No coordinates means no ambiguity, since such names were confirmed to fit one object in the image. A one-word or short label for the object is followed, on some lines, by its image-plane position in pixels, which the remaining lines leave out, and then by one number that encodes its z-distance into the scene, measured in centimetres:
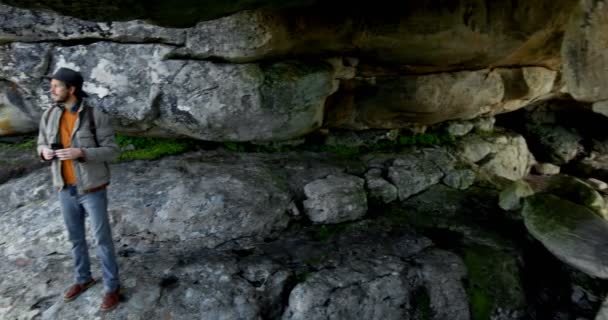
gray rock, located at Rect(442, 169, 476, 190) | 794
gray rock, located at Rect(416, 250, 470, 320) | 537
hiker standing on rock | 413
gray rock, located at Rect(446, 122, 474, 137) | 945
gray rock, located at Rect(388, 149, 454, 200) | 749
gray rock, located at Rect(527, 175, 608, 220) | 737
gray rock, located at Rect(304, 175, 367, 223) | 662
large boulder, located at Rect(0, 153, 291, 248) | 592
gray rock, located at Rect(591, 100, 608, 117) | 484
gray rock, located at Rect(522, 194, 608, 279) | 549
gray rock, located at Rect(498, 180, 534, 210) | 695
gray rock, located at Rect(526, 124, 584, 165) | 1148
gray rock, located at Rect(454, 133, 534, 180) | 915
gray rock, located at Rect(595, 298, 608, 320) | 516
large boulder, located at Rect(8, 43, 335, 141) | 626
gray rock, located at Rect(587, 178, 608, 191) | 978
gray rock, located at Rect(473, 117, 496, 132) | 991
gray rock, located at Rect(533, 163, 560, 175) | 1077
